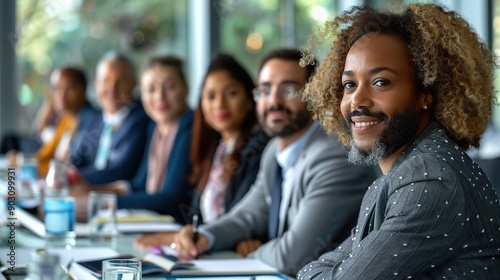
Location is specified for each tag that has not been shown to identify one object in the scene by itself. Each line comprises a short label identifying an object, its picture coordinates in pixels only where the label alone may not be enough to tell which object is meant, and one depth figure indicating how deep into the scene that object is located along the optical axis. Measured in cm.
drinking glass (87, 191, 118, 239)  287
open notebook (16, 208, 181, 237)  305
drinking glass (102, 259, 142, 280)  174
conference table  217
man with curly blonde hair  158
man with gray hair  493
